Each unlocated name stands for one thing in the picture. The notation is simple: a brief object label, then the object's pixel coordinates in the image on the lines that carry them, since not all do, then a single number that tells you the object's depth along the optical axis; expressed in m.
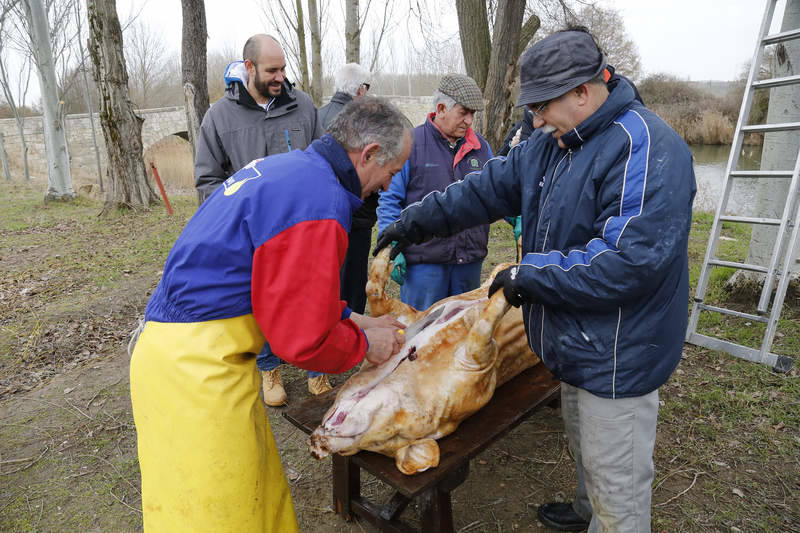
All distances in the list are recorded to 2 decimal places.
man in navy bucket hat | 1.69
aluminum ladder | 3.90
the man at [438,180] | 3.42
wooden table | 2.05
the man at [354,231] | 3.98
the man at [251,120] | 3.54
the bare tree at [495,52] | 7.62
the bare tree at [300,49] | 12.93
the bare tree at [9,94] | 19.17
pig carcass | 2.06
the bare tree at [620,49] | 26.59
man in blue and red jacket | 1.65
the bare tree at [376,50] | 14.47
